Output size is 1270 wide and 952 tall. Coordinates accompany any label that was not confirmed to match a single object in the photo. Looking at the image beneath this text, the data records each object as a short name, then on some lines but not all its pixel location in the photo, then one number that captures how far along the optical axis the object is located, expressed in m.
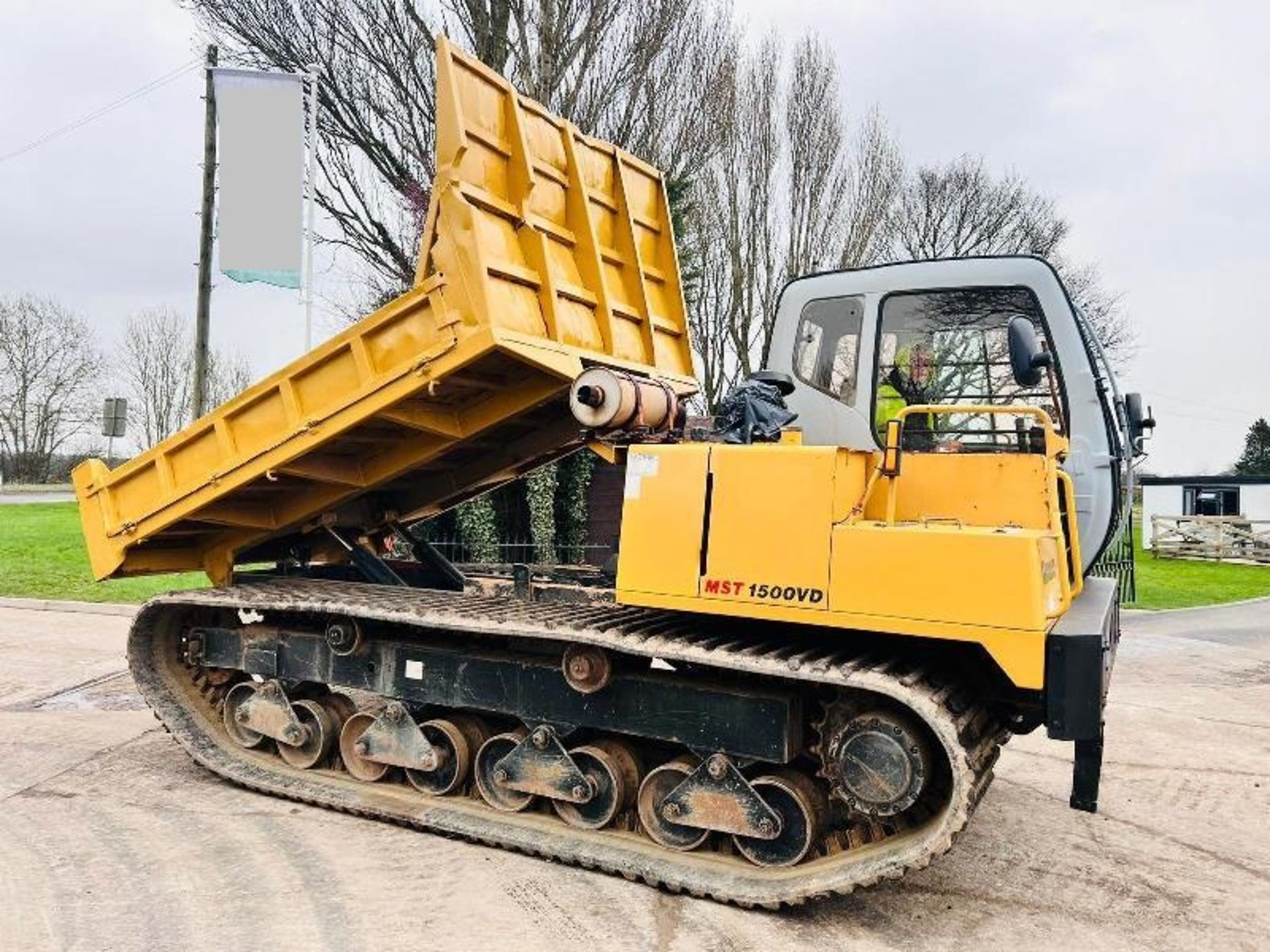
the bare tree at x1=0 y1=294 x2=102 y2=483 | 40.09
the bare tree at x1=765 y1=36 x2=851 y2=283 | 20.52
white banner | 12.41
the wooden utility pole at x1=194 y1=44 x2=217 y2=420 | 14.12
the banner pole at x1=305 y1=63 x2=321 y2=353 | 12.20
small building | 31.16
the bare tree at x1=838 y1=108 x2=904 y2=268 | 21.27
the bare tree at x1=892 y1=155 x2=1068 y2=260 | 27.52
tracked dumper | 3.74
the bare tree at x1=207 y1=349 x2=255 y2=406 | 40.84
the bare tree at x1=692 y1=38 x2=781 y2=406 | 19.84
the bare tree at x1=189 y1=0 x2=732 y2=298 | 14.47
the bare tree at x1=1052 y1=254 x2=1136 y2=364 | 25.47
